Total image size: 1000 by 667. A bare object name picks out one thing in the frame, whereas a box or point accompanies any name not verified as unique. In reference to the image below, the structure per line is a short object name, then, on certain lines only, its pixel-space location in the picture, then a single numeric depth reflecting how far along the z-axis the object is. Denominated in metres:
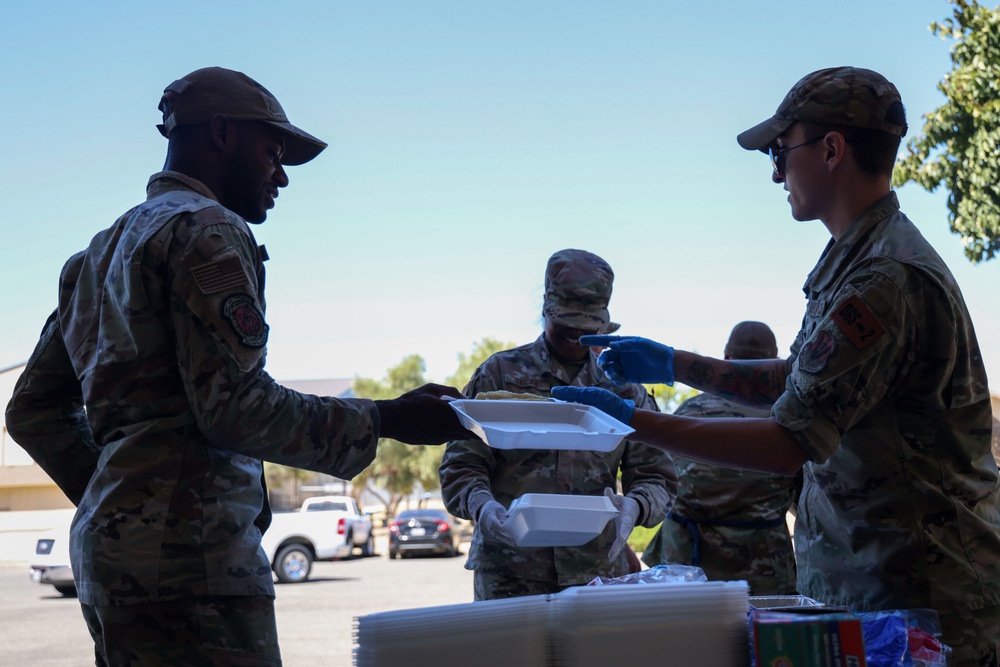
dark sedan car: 26.00
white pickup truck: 17.48
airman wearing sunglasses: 2.14
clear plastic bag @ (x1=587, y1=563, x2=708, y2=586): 2.07
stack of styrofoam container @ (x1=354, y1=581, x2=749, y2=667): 1.67
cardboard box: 1.66
